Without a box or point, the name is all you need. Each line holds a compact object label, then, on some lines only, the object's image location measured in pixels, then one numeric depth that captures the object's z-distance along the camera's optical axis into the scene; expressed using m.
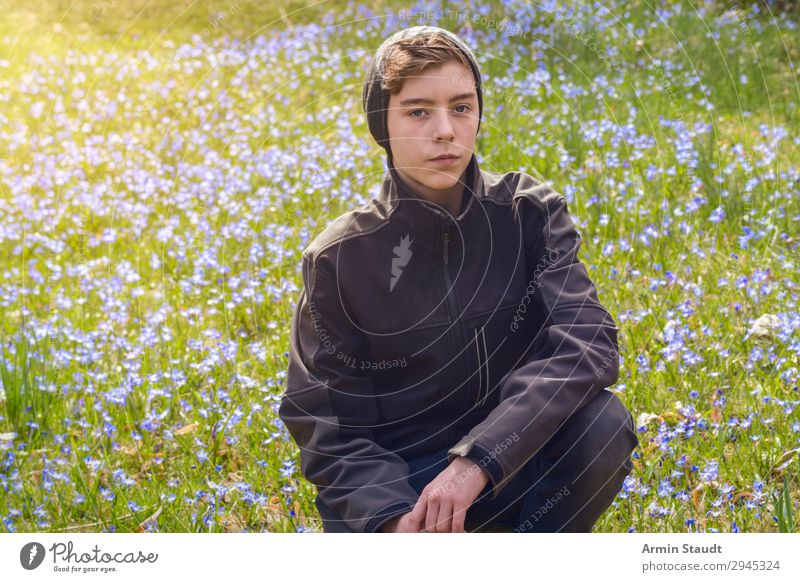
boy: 2.95
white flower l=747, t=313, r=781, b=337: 4.31
